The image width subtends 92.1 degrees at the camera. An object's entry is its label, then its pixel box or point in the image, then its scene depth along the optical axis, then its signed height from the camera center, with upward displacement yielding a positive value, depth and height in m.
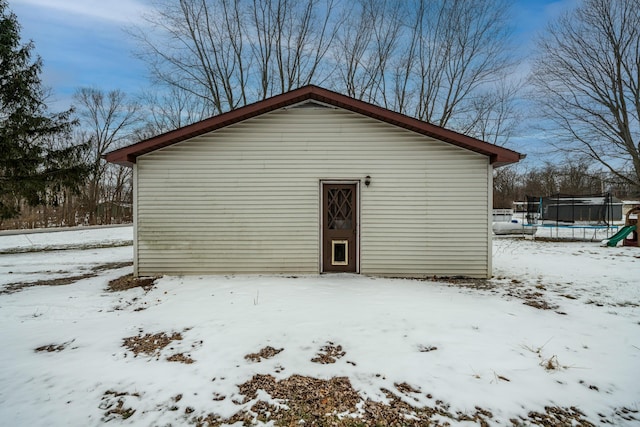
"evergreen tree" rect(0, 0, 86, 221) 10.50 +2.66
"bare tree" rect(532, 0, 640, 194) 15.25 +6.53
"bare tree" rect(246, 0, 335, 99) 17.17 +9.12
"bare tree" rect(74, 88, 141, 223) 29.97 +9.63
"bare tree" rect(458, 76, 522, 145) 20.06 +6.36
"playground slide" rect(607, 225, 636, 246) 11.87 -0.94
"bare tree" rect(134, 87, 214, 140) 21.35 +7.03
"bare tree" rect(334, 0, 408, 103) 17.97 +9.28
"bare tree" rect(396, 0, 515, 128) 17.78 +8.93
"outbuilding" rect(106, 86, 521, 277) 7.01 +0.36
